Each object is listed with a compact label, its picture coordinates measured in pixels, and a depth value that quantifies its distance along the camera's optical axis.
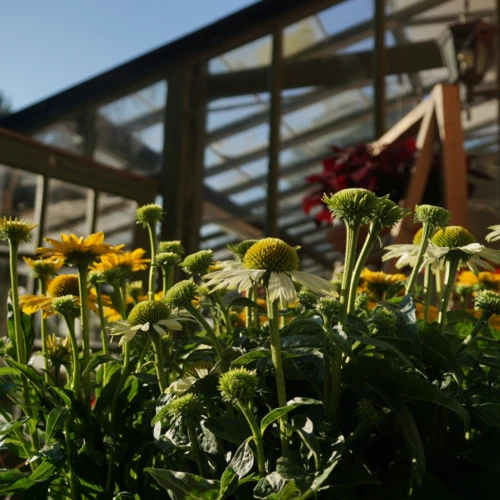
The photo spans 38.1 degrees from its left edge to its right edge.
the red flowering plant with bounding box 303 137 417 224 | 1.75
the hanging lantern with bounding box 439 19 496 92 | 2.86
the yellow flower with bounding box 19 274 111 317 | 0.79
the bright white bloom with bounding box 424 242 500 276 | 0.60
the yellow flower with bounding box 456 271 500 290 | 0.93
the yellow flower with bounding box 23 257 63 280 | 0.85
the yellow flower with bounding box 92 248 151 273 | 0.83
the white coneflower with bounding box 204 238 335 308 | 0.52
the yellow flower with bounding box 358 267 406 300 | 0.92
